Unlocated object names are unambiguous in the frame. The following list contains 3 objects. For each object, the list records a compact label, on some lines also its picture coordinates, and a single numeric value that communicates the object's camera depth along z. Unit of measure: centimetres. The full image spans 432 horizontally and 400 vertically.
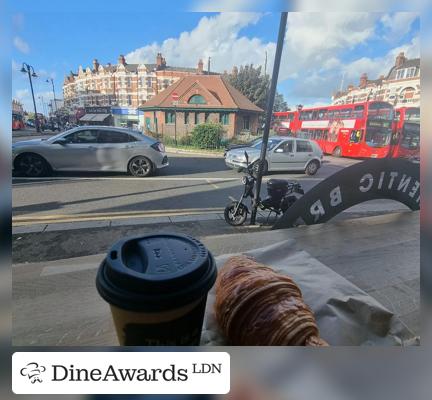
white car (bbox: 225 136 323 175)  494
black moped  373
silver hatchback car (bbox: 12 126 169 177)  385
